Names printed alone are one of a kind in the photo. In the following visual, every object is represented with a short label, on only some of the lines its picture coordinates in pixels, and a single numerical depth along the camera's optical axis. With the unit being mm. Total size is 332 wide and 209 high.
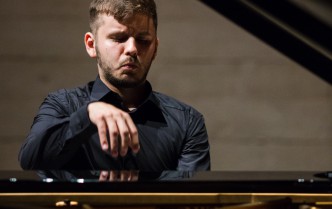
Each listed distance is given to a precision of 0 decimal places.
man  3514
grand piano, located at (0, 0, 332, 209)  3150
